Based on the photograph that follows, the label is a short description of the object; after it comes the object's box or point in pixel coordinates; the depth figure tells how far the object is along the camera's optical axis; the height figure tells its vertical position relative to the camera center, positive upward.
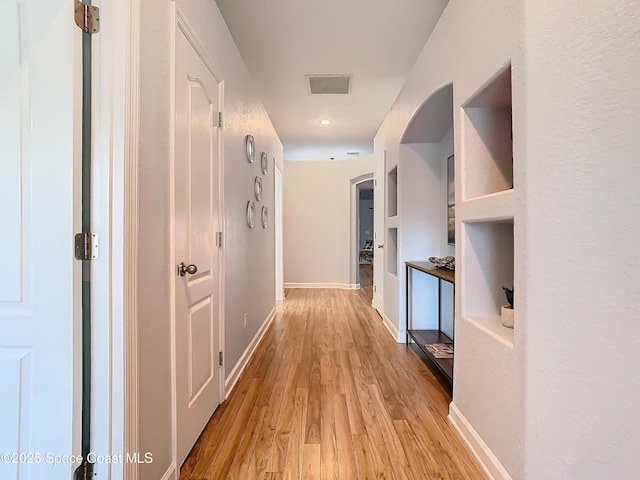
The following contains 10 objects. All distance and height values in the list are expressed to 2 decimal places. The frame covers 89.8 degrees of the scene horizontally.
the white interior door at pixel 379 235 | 4.46 +0.07
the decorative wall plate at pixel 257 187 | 3.13 +0.52
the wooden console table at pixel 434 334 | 2.25 -0.89
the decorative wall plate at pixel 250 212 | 2.88 +0.25
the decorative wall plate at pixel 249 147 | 2.75 +0.82
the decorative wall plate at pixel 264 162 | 3.42 +0.85
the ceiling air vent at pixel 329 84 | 3.42 +1.73
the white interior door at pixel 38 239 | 1.04 +0.01
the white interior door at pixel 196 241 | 1.51 +0.00
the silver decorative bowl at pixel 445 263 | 2.62 -0.19
